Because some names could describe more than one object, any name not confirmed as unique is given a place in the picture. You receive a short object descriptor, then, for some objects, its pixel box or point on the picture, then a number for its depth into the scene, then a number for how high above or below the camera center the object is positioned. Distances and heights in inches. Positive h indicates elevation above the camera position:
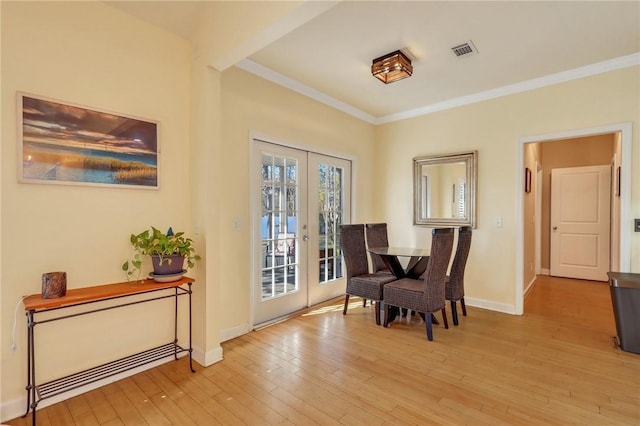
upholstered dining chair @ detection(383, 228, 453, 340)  111.5 -29.7
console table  69.3 -27.6
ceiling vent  106.2 +57.8
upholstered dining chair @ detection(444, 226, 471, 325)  125.7 -26.0
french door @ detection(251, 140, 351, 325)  127.5 -8.1
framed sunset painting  74.7 +17.7
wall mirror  154.6 +11.4
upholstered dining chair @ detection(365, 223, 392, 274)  149.9 -15.5
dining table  130.9 -23.1
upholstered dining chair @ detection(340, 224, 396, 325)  129.0 -28.7
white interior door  202.2 -8.1
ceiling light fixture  110.2 +53.5
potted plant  87.0 -12.1
